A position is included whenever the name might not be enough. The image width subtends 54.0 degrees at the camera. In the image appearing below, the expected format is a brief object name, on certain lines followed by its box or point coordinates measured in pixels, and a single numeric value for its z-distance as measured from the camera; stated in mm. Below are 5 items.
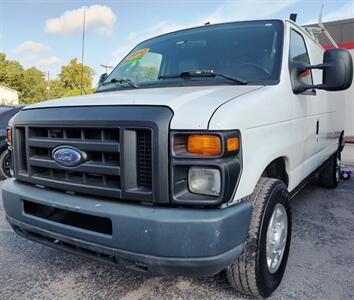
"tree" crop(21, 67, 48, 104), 46594
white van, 1880
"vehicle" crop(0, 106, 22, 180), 6320
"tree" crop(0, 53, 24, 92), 44812
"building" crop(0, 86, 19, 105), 37556
